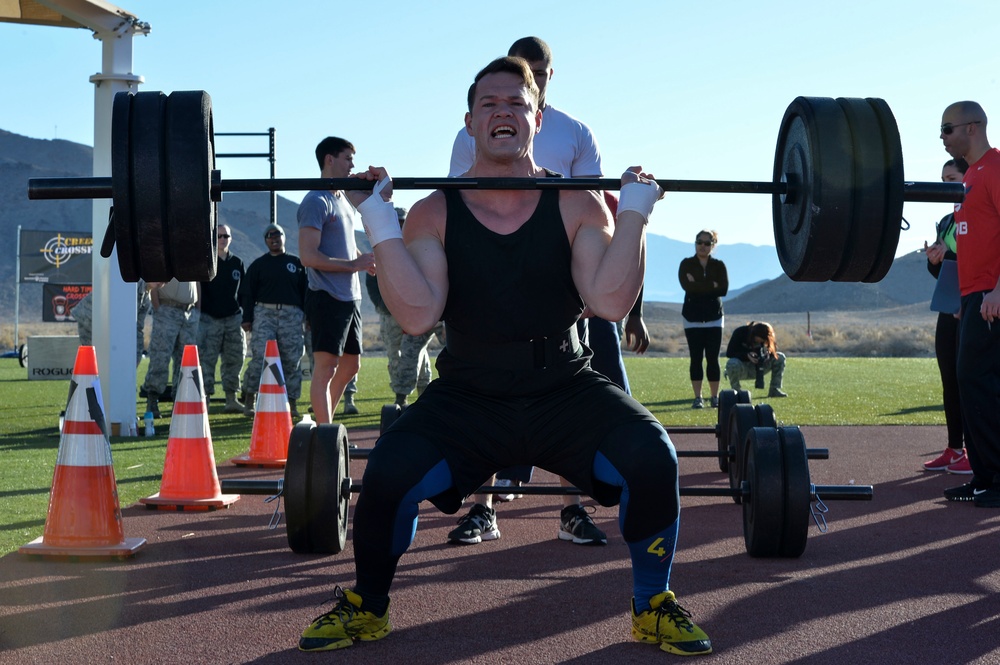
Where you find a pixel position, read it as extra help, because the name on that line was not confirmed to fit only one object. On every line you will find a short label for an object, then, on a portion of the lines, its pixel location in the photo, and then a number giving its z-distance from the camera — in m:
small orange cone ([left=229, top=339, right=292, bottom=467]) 6.98
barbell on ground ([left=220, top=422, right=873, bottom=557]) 4.04
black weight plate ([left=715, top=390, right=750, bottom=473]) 5.88
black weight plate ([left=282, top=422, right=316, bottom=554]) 4.12
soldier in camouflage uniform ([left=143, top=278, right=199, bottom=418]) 9.21
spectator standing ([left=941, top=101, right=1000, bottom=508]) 5.36
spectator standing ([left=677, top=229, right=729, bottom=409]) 10.56
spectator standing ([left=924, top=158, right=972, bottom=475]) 6.23
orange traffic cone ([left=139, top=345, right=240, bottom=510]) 5.35
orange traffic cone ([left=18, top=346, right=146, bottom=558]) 4.27
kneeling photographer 12.34
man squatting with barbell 3.10
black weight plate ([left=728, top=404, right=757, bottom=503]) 4.89
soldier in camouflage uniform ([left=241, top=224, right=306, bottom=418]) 9.20
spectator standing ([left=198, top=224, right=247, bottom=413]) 10.55
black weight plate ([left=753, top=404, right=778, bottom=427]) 5.02
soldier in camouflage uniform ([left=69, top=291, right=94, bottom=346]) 10.78
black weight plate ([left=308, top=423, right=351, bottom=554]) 4.13
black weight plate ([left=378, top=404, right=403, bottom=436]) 5.46
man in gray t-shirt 6.27
